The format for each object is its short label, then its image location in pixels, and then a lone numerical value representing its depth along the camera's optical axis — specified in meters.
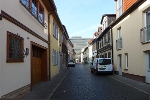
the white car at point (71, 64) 26.58
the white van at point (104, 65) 11.62
